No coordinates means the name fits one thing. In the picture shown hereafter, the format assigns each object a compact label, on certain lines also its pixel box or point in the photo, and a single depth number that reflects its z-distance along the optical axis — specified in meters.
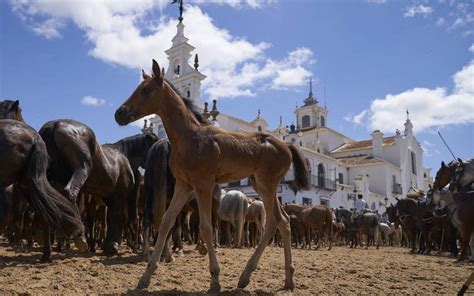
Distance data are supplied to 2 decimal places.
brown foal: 4.86
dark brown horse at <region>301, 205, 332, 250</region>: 19.34
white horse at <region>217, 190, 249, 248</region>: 15.97
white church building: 45.12
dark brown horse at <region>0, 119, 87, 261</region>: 5.13
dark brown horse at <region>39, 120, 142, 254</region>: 6.68
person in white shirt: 26.31
